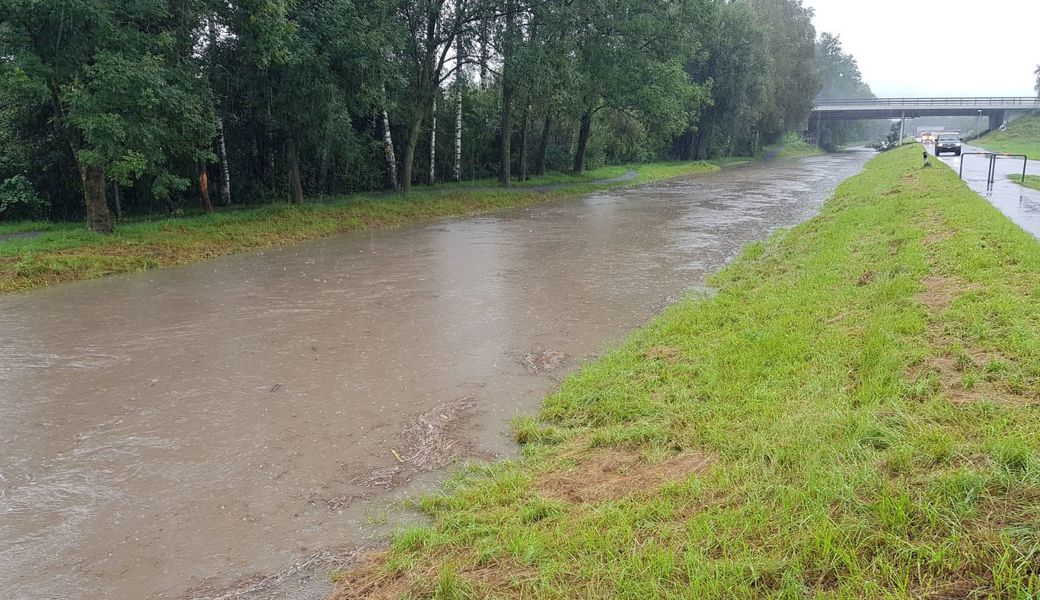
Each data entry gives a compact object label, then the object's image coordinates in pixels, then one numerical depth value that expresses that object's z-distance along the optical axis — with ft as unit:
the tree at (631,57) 92.02
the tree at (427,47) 77.51
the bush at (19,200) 53.21
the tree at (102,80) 42.37
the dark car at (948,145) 137.49
